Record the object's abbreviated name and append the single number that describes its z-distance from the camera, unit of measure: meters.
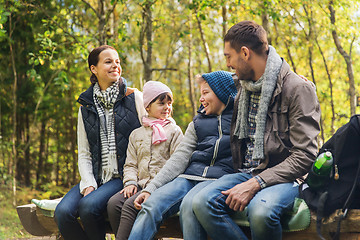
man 2.62
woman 3.55
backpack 2.42
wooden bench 2.46
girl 3.32
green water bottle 2.44
